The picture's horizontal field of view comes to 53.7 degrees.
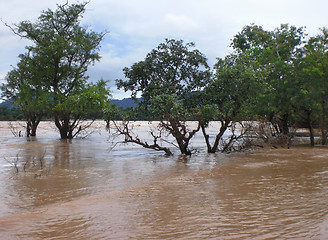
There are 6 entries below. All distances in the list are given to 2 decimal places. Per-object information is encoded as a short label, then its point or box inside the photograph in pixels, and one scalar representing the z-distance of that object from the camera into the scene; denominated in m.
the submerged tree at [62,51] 25.72
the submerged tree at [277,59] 21.92
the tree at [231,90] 14.76
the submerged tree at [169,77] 14.96
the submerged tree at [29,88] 25.84
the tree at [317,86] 20.58
